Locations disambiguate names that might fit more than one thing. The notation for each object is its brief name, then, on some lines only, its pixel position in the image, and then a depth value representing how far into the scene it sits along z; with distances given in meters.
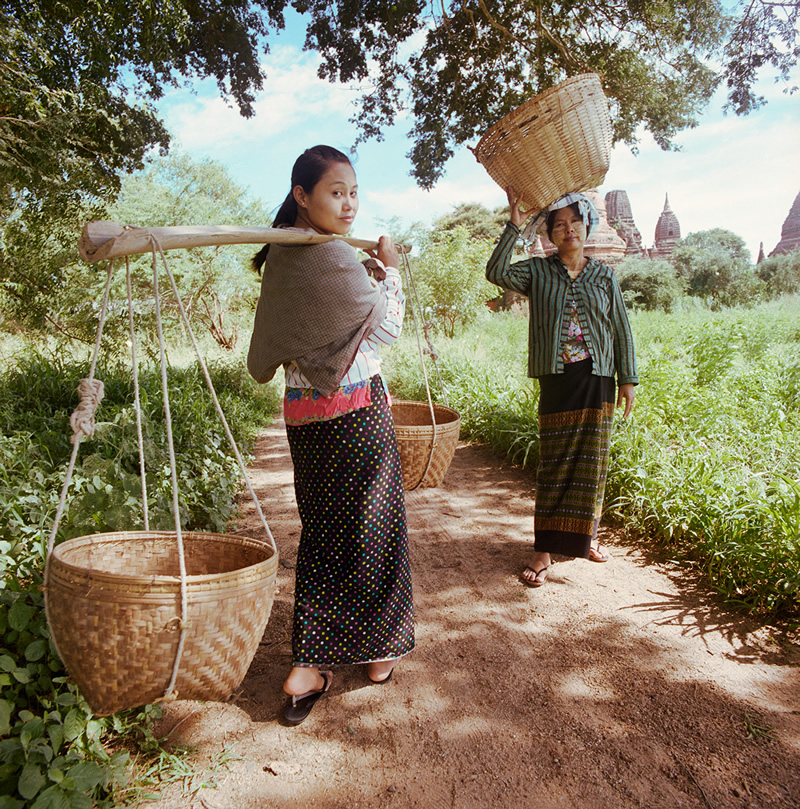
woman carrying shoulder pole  1.83
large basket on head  2.65
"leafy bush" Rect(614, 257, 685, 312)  22.06
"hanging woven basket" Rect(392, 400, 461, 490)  2.45
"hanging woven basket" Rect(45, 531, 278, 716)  1.41
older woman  2.93
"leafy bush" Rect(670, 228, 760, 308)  25.23
